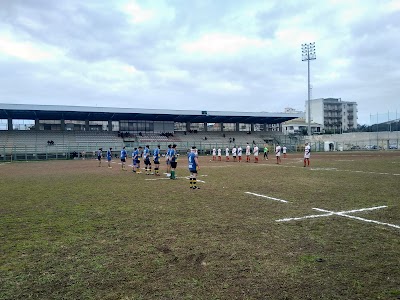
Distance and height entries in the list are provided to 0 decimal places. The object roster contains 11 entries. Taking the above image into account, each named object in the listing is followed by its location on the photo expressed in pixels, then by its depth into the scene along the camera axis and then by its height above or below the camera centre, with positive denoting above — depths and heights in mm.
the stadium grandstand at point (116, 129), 48812 +3282
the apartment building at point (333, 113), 107438 +10447
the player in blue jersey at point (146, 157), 21203 -807
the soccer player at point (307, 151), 25347 -673
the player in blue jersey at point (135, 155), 23245 -762
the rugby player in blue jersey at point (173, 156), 17469 -630
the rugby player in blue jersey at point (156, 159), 20297 -914
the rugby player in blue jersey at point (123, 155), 25656 -824
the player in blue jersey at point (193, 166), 13953 -972
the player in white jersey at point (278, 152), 30344 -862
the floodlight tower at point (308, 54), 66125 +19126
